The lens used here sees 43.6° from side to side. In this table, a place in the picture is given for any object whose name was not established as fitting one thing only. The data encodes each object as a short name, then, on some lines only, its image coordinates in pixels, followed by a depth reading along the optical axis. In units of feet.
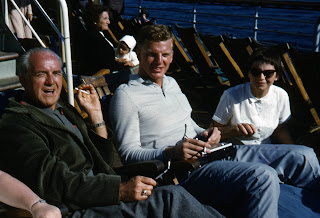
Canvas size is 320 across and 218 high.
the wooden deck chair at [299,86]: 15.70
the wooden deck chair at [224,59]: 18.34
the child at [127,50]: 18.17
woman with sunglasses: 10.42
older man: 6.55
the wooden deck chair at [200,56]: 20.03
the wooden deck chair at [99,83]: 11.74
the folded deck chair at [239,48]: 17.51
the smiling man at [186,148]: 7.77
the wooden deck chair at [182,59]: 21.38
